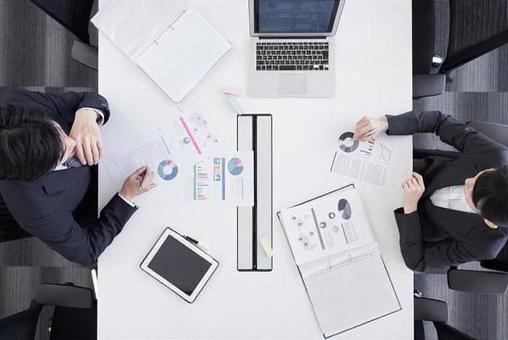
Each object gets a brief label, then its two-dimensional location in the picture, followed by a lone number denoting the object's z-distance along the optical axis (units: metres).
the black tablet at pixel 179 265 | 1.52
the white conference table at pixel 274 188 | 1.54
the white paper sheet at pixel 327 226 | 1.54
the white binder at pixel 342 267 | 1.53
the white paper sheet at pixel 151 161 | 1.54
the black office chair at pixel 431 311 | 1.63
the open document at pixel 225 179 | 1.54
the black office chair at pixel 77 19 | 1.54
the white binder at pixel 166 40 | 1.54
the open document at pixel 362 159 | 1.55
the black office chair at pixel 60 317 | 1.55
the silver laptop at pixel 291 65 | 1.54
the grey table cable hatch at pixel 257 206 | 1.55
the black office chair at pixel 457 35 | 1.53
